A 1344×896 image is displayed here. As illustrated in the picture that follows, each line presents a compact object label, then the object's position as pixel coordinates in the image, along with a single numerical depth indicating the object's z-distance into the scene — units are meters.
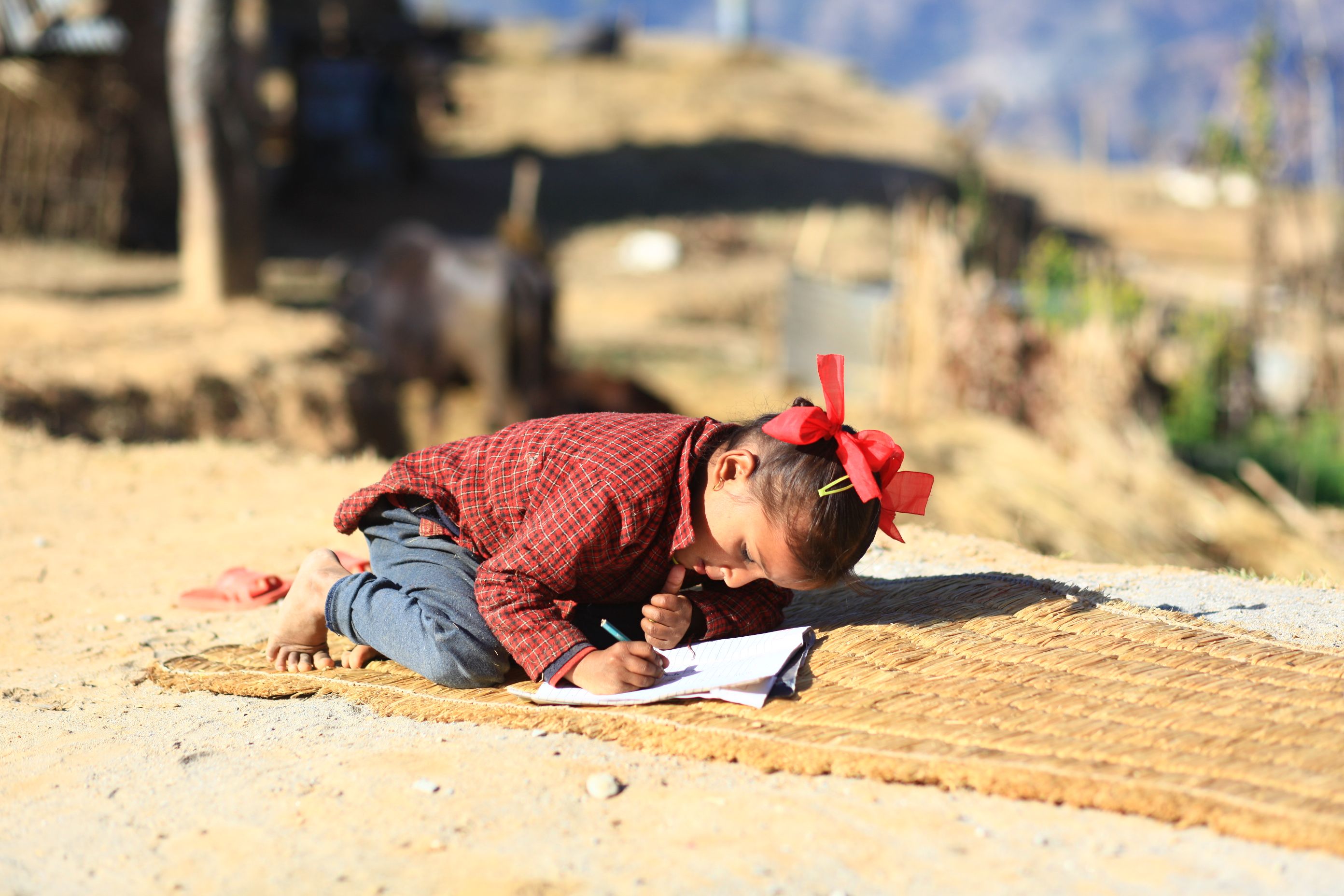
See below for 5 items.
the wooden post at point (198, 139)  9.19
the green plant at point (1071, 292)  9.20
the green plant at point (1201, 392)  9.66
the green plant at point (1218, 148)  16.86
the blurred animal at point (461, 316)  9.21
